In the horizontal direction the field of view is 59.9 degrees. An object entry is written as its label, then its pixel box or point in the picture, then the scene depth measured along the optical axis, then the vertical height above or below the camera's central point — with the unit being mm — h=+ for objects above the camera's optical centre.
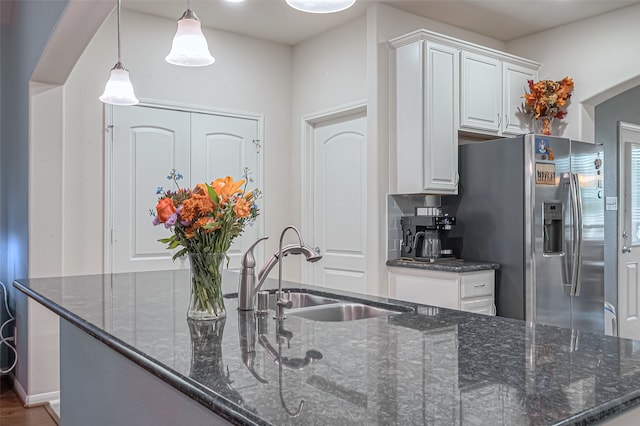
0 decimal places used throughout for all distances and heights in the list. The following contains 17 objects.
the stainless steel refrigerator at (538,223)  3615 -54
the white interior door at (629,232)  5273 -164
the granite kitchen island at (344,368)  924 -323
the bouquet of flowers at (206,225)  1666 -30
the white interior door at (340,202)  4383 +108
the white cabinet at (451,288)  3574 -489
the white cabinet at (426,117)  3809 +687
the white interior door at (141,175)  4055 +305
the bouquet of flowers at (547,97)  4305 +919
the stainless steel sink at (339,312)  2127 -376
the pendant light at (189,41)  2209 +698
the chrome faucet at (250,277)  1876 -210
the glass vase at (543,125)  4332 +717
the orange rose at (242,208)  1710 +23
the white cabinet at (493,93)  4027 +927
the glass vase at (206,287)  1709 -224
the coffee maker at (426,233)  3936 -129
